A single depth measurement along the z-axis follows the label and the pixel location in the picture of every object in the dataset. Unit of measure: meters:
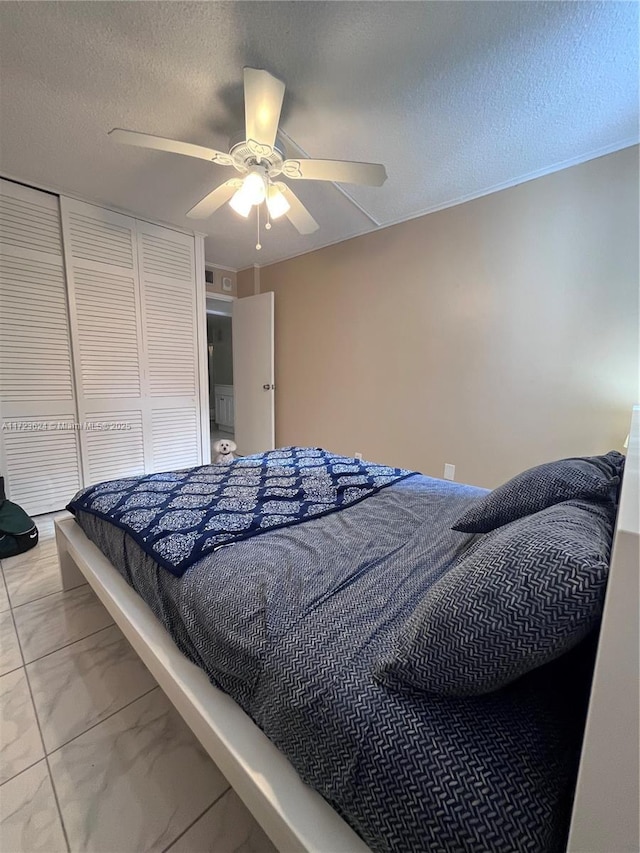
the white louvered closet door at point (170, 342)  3.10
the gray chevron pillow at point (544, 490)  0.95
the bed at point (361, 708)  0.49
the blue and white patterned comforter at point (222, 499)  1.19
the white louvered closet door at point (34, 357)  2.45
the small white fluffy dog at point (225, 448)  4.01
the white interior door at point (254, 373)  4.01
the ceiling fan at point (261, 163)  1.41
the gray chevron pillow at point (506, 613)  0.50
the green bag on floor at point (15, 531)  2.13
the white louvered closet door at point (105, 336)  2.71
